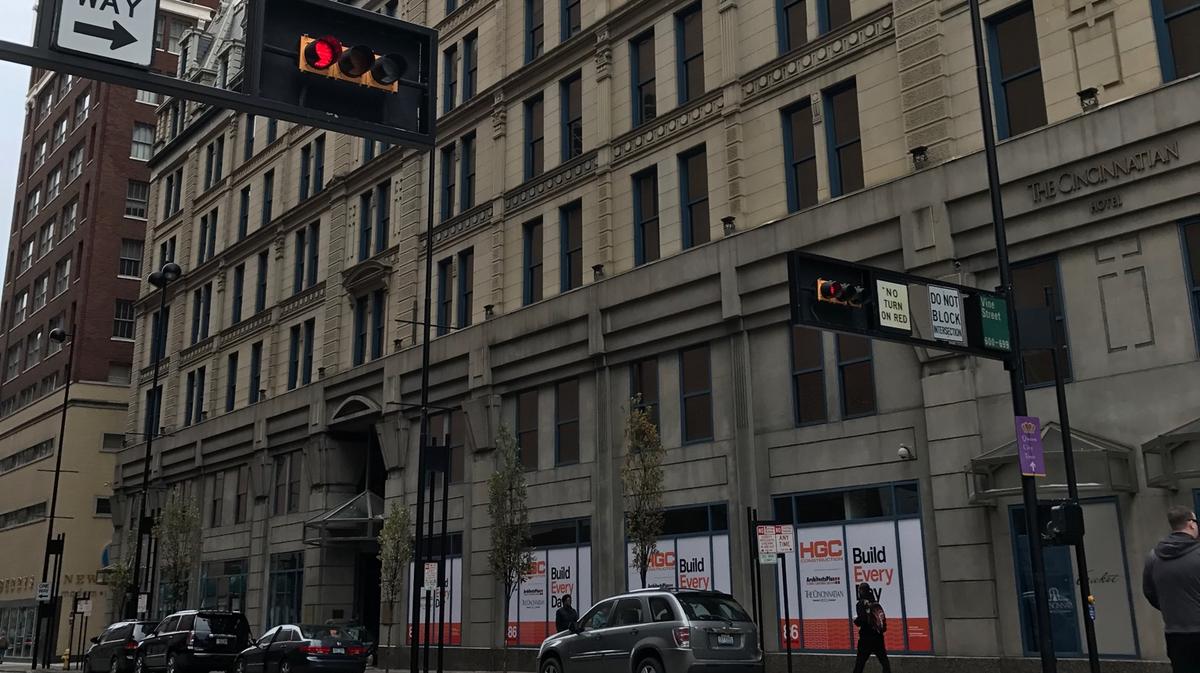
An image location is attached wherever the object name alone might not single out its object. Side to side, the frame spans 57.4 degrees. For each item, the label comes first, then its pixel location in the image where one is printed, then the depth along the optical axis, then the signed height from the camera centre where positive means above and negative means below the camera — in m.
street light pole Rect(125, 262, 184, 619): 41.53 +6.08
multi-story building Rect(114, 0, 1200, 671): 19.83 +7.33
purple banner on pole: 14.85 +2.00
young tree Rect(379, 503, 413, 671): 34.28 +1.89
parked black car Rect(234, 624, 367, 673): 25.33 -0.93
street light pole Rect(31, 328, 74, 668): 48.94 +2.55
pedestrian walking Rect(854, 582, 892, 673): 20.45 -0.46
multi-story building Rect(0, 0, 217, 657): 64.00 +18.42
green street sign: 15.95 +3.93
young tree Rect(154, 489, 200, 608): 47.19 +3.06
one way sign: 8.09 +4.27
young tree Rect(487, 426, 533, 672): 29.72 +2.30
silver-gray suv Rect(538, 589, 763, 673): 17.47 -0.50
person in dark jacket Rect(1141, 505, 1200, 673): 7.94 +0.07
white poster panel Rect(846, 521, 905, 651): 22.53 +0.75
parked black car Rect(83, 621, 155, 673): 32.22 -1.02
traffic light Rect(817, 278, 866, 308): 14.90 +4.13
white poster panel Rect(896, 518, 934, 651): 22.02 +0.28
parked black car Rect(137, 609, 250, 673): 29.08 -0.81
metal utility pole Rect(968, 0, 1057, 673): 14.21 +3.29
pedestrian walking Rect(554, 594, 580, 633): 25.73 -0.22
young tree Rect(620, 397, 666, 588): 25.81 +2.82
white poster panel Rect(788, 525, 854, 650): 23.58 +0.26
